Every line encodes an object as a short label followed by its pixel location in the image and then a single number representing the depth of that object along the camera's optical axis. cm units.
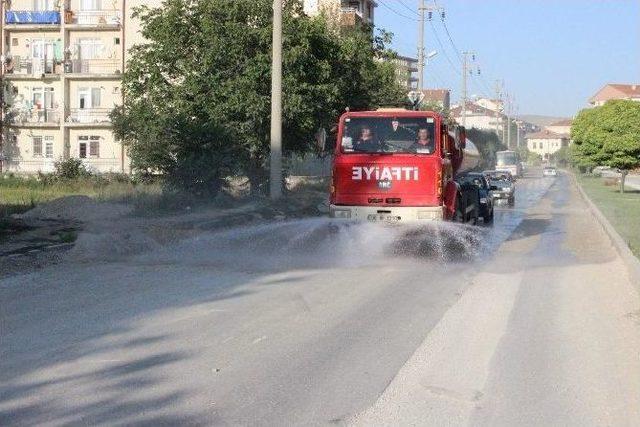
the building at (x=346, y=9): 4356
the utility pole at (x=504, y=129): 14801
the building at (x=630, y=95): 19175
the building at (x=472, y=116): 18854
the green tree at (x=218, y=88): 2922
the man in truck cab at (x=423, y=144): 1883
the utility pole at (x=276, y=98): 2652
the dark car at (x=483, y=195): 2698
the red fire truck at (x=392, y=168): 1866
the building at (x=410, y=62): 12886
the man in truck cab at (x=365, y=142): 1913
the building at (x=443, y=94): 16111
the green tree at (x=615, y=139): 5262
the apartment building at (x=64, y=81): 5978
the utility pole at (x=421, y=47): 5216
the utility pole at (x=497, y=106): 12738
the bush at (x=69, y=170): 4297
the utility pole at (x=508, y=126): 13734
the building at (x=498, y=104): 12750
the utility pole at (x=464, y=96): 7961
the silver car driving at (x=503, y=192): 4341
